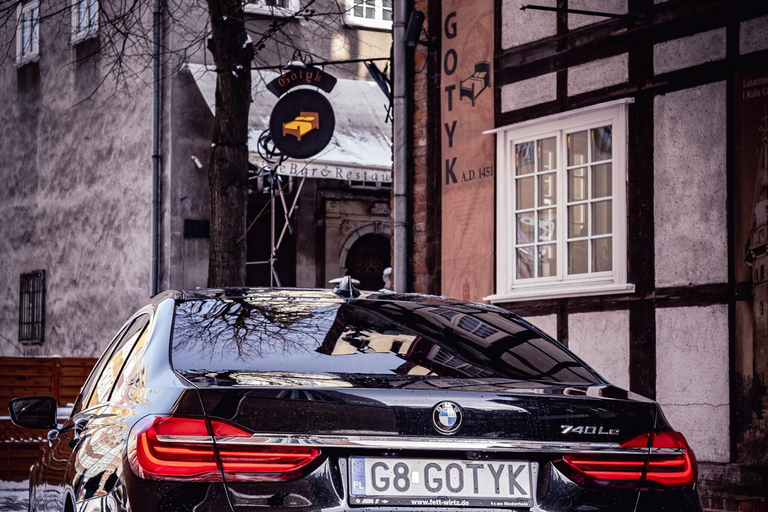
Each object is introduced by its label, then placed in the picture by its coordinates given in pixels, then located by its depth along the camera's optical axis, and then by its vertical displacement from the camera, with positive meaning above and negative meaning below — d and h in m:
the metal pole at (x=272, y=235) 22.72 +0.72
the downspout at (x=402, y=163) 14.26 +1.26
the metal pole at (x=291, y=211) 22.92 +1.17
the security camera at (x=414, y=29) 13.95 +2.71
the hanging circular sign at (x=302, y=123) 19.09 +2.28
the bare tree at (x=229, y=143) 14.55 +1.51
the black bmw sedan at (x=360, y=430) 3.51 -0.45
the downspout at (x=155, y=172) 22.59 +1.84
